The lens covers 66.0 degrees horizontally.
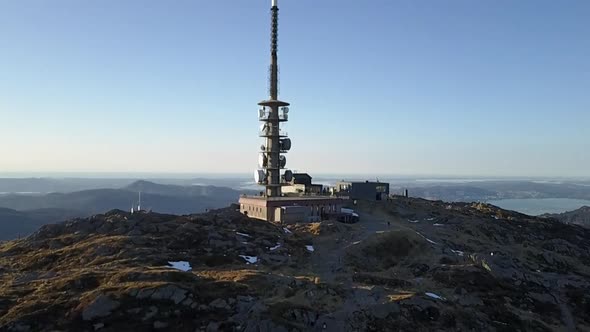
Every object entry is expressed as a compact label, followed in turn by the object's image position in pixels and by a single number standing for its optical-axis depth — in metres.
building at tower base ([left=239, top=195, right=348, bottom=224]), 67.19
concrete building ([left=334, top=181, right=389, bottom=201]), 86.35
